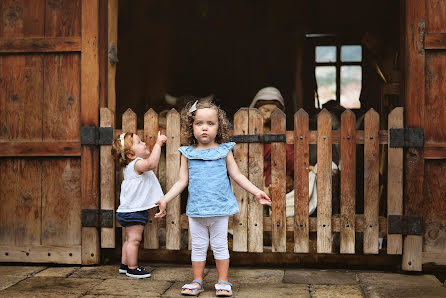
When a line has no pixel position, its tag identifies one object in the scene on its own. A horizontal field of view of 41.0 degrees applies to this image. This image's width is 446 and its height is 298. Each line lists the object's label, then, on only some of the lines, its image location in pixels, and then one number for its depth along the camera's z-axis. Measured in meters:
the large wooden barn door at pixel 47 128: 4.71
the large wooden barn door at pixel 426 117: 4.38
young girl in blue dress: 3.80
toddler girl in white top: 4.36
